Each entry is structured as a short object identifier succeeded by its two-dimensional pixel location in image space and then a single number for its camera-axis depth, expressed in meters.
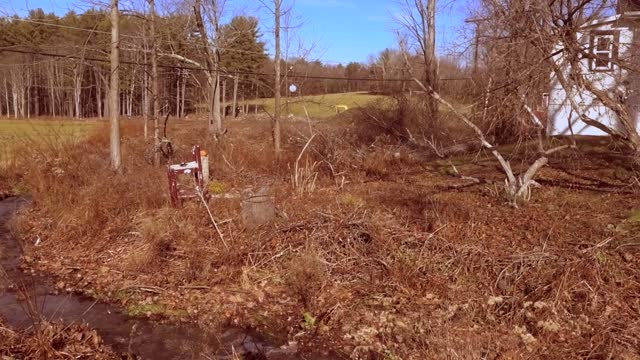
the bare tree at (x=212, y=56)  22.34
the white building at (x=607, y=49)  8.80
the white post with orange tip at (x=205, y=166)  13.10
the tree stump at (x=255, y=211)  9.05
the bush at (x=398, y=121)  22.19
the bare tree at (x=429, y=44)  23.22
